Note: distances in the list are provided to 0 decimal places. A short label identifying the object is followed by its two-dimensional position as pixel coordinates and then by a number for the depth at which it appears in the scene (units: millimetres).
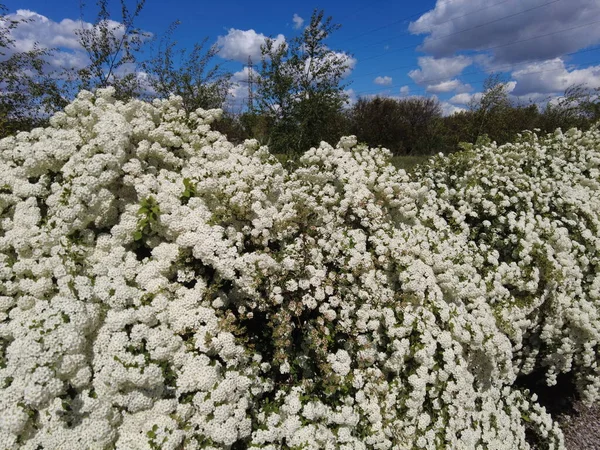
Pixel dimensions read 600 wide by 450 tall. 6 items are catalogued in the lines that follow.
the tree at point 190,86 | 15133
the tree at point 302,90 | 17406
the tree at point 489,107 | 24188
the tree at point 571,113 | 18391
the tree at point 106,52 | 12531
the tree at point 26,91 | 9578
